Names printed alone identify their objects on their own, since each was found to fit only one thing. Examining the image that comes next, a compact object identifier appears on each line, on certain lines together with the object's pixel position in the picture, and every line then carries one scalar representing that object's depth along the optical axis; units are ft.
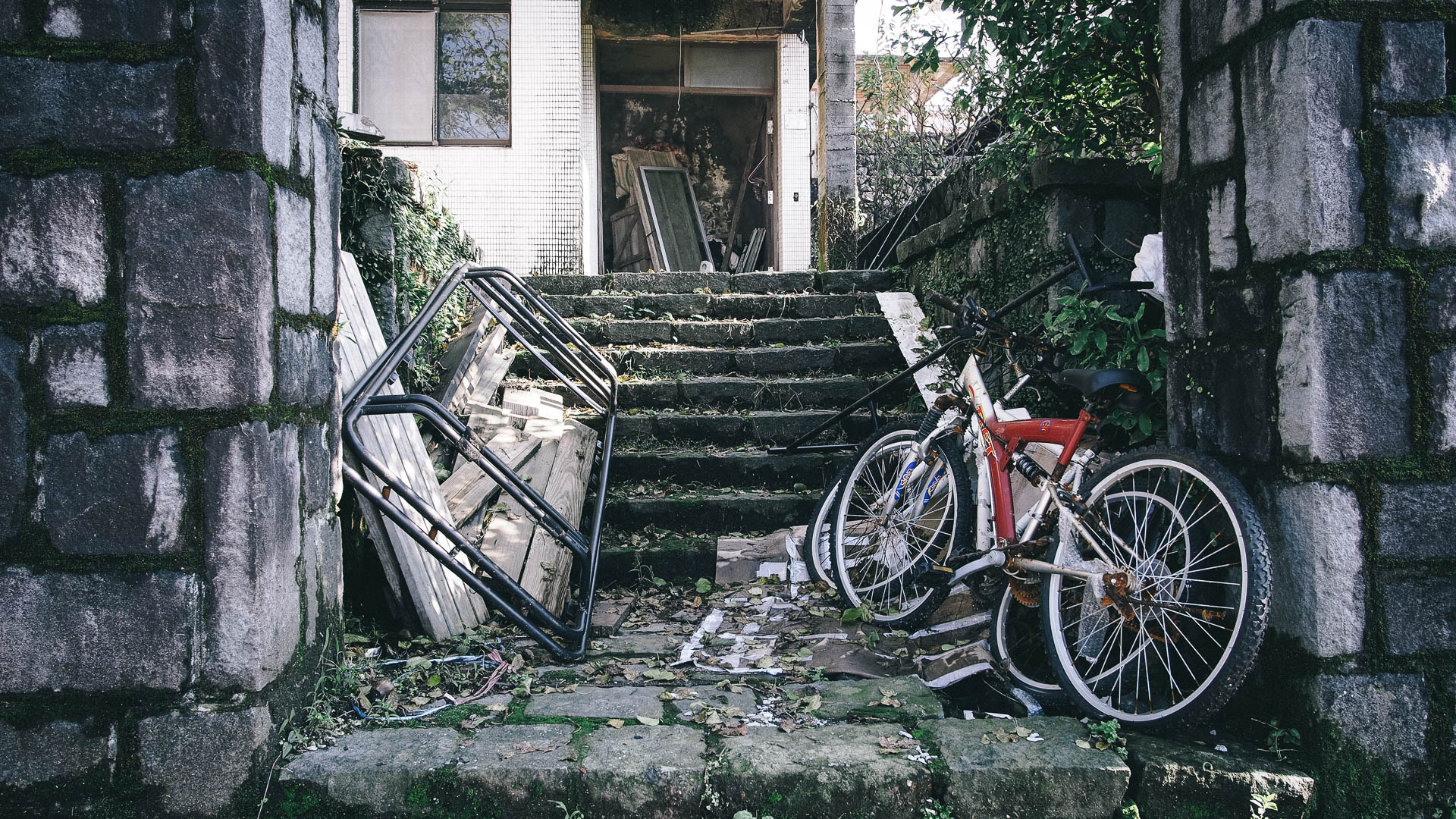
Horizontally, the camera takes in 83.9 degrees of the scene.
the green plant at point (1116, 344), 9.89
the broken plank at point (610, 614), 10.60
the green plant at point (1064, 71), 10.77
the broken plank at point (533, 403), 14.53
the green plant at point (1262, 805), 6.29
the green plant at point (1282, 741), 6.65
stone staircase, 13.52
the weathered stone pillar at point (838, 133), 28.07
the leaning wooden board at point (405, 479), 9.51
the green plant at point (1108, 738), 6.72
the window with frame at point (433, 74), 26.55
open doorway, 31.91
